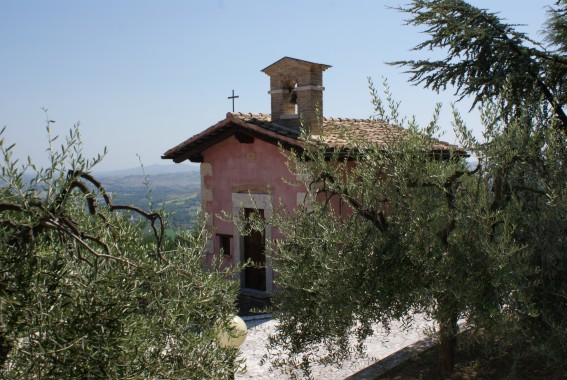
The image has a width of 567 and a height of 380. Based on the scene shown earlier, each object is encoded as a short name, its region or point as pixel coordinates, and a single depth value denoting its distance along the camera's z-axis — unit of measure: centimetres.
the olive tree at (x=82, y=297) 282
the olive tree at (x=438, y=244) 571
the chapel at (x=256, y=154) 1292
